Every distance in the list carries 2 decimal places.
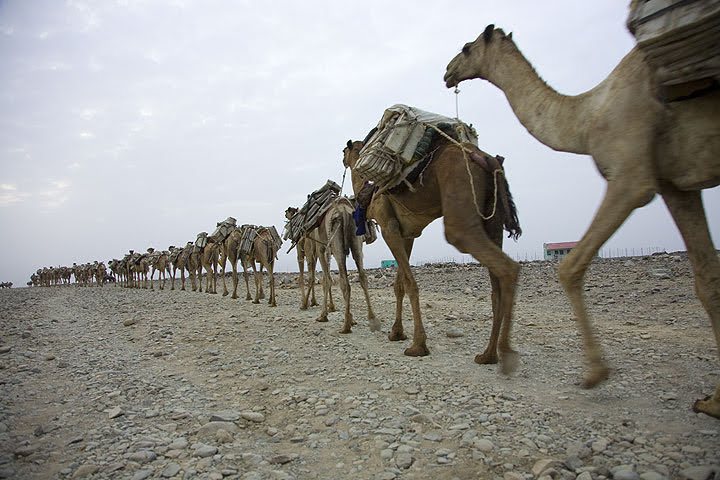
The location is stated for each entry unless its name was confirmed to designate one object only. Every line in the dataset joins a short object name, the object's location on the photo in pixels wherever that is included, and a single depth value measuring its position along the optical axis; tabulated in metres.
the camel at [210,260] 23.62
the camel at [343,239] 8.82
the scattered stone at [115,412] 3.83
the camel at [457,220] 4.30
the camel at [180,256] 28.76
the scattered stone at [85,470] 2.80
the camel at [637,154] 2.75
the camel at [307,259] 12.46
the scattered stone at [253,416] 3.68
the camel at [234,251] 18.74
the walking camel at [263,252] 16.09
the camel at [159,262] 34.82
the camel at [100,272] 51.43
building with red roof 38.07
